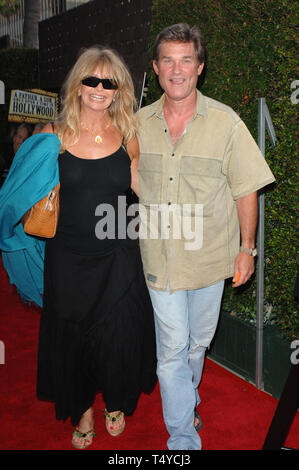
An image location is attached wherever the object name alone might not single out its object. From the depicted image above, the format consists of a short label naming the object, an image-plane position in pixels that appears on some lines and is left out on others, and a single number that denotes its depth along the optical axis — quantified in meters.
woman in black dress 2.82
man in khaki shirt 2.73
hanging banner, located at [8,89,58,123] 10.91
